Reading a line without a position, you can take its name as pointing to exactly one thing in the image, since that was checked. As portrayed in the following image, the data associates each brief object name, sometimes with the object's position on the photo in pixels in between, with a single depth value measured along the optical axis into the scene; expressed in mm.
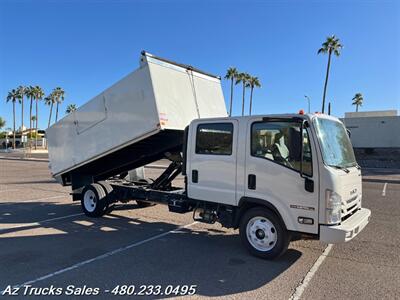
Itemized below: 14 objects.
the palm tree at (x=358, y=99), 87062
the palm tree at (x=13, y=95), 93444
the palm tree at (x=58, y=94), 96875
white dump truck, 5121
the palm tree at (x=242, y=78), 70000
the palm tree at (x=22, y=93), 85312
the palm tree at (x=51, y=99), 96688
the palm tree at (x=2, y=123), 106188
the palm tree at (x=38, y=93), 89875
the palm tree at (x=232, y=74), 70062
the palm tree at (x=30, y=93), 89812
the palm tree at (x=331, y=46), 46531
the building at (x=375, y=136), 37806
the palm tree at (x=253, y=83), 71075
